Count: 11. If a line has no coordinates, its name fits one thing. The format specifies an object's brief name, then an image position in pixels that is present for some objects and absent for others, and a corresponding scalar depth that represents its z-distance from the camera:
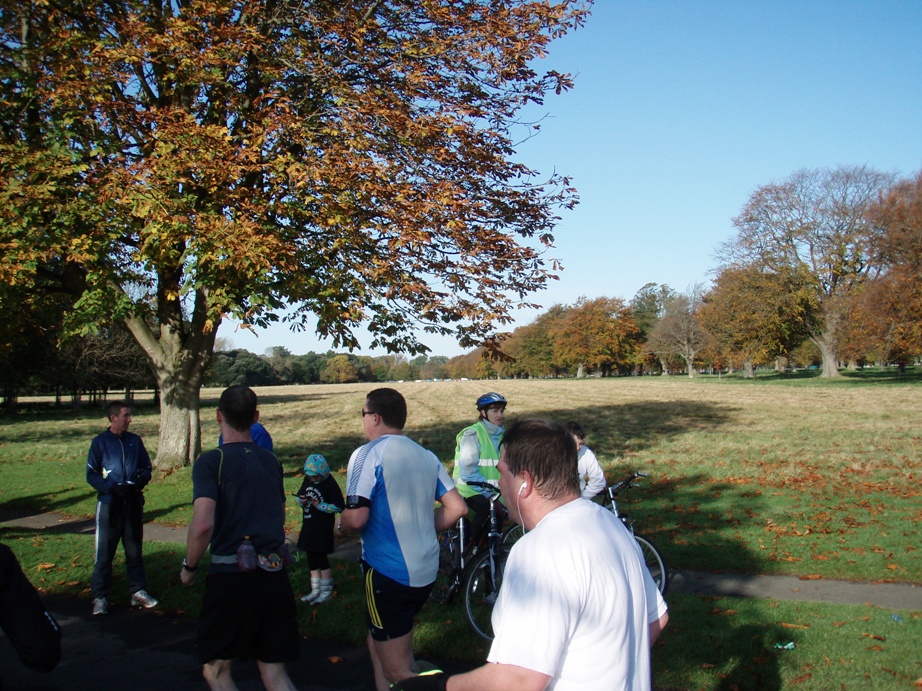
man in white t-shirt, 1.86
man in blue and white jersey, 3.80
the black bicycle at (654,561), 6.87
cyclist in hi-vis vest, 7.02
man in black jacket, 6.91
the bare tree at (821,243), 54.00
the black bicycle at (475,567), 6.44
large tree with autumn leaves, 12.16
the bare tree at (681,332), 91.31
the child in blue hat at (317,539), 7.04
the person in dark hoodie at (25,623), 2.85
